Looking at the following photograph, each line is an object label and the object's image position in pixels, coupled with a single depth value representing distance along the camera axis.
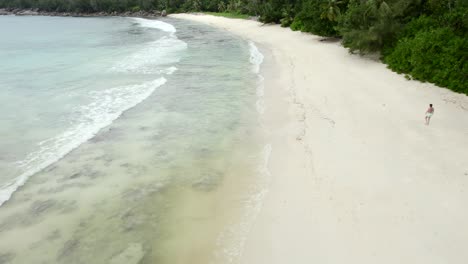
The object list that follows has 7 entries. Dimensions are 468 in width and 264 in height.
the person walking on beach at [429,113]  14.76
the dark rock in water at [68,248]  9.13
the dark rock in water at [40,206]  11.00
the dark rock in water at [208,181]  11.96
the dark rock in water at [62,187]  12.16
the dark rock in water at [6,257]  9.03
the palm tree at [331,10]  35.34
